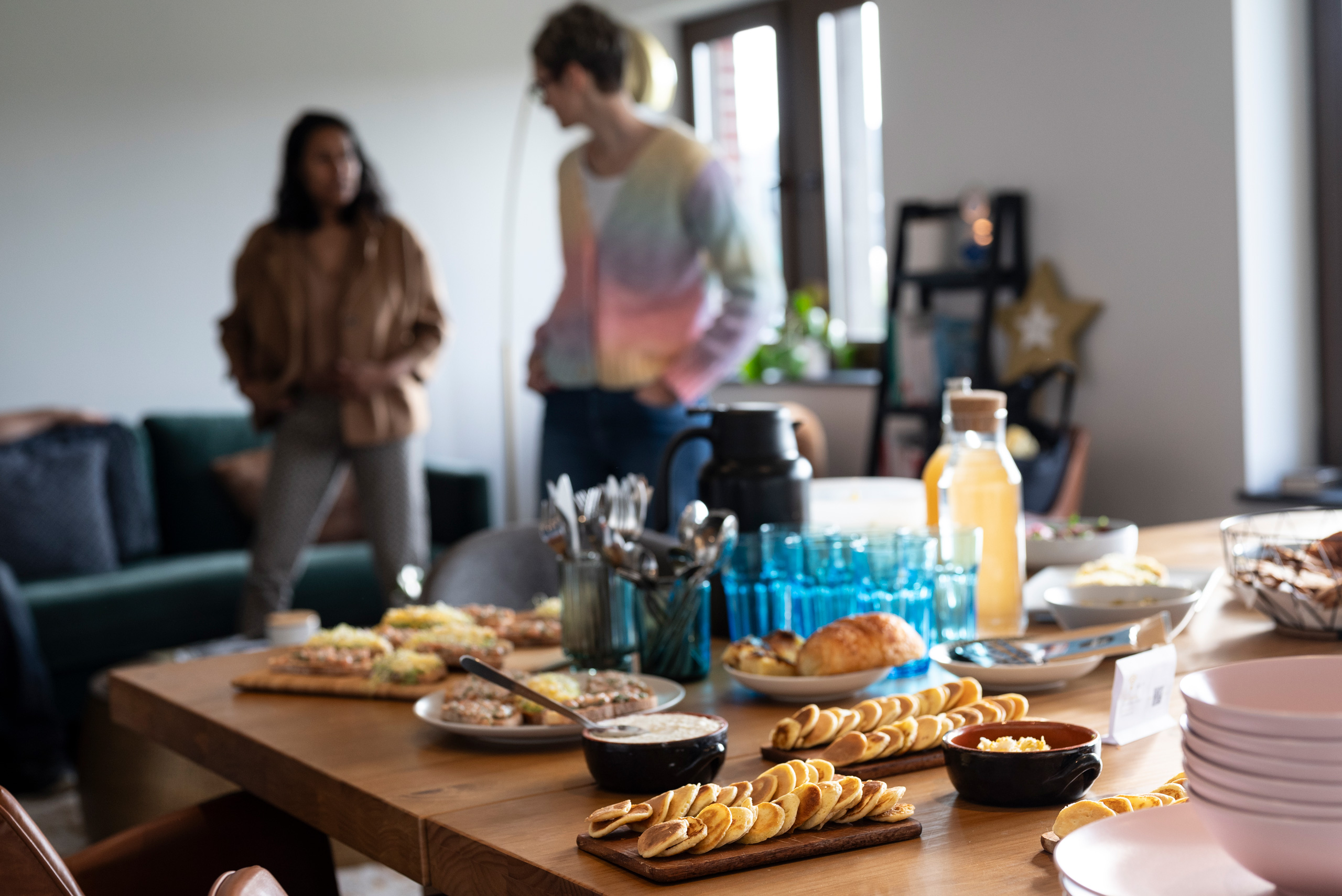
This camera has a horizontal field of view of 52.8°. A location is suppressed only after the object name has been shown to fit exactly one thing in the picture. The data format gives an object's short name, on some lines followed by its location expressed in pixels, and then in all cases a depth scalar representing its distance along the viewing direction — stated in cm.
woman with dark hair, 327
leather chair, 123
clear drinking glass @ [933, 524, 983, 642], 126
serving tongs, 117
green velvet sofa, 357
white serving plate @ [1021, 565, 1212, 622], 151
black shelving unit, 414
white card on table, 98
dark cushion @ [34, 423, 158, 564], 419
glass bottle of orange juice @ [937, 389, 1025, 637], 138
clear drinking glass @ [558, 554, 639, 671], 128
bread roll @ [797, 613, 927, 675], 113
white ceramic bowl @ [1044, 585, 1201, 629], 132
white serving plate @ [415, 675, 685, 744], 106
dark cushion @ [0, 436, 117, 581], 384
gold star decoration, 404
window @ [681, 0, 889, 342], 515
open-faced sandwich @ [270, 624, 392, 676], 134
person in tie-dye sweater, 245
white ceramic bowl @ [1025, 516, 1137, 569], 175
